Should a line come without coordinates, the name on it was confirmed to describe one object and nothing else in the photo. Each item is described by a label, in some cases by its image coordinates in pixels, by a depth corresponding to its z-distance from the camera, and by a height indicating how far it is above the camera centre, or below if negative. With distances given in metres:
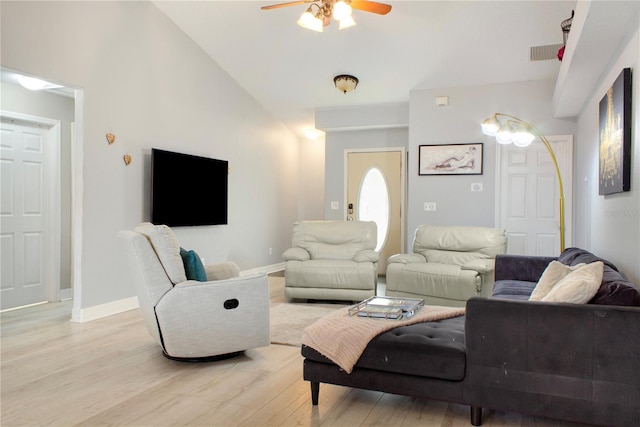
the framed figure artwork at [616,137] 2.76 +0.48
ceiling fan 3.49 +1.55
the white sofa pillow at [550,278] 2.43 -0.38
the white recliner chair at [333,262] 4.79 -0.59
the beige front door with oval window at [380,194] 7.14 +0.21
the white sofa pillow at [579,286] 2.00 -0.34
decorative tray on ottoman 2.55 -0.59
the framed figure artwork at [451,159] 5.97 +0.64
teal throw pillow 3.17 -0.42
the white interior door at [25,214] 4.71 -0.10
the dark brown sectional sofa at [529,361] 1.88 -0.67
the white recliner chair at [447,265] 4.33 -0.57
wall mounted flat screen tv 4.92 +0.19
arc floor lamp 4.33 +0.70
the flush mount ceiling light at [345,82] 5.94 +1.61
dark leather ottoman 2.11 -0.76
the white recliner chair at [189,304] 2.92 -0.63
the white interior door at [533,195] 5.64 +0.17
